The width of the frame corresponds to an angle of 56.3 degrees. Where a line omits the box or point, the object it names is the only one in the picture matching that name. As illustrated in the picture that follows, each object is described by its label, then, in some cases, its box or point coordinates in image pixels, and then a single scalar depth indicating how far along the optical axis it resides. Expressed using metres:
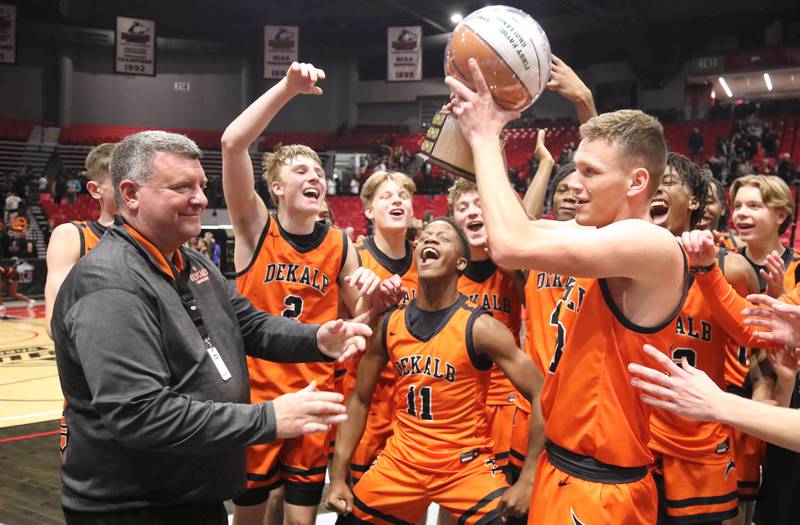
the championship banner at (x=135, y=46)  21.42
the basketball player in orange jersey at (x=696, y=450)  3.16
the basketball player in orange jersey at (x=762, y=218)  4.18
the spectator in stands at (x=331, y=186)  25.56
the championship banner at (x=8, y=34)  20.23
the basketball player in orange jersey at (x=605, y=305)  2.36
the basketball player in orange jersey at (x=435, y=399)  3.34
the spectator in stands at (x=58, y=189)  21.58
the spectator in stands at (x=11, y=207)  18.83
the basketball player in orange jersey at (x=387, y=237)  4.30
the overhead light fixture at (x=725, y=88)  28.02
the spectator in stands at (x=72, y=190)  21.92
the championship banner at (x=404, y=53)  23.05
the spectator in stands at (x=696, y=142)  22.98
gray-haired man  2.16
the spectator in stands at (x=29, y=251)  16.19
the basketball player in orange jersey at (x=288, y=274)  3.71
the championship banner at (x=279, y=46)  23.06
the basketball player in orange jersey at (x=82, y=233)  3.78
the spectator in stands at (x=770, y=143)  21.19
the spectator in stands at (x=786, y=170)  18.14
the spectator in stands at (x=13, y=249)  16.02
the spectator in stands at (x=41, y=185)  22.39
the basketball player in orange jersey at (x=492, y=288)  4.10
